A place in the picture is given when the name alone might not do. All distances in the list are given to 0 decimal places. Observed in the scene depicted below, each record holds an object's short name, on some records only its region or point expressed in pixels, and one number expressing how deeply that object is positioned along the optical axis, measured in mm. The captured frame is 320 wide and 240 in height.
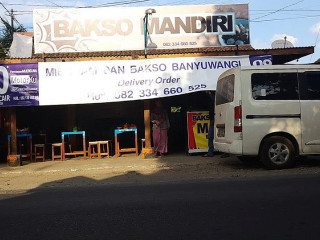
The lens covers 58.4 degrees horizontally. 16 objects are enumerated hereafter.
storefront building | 8682
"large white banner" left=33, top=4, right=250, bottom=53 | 10593
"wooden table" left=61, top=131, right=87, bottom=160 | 9356
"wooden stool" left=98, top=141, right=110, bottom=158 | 9454
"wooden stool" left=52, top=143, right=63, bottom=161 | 9384
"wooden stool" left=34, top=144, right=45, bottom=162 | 9439
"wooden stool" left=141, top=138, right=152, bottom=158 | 9063
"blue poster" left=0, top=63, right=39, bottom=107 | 8539
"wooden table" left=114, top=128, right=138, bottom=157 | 9410
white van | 6497
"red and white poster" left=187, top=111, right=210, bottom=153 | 9110
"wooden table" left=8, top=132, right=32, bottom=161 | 9063
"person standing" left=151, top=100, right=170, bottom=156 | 9364
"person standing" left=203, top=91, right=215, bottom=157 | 8674
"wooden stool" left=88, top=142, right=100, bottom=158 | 9482
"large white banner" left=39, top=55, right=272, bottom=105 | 8663
